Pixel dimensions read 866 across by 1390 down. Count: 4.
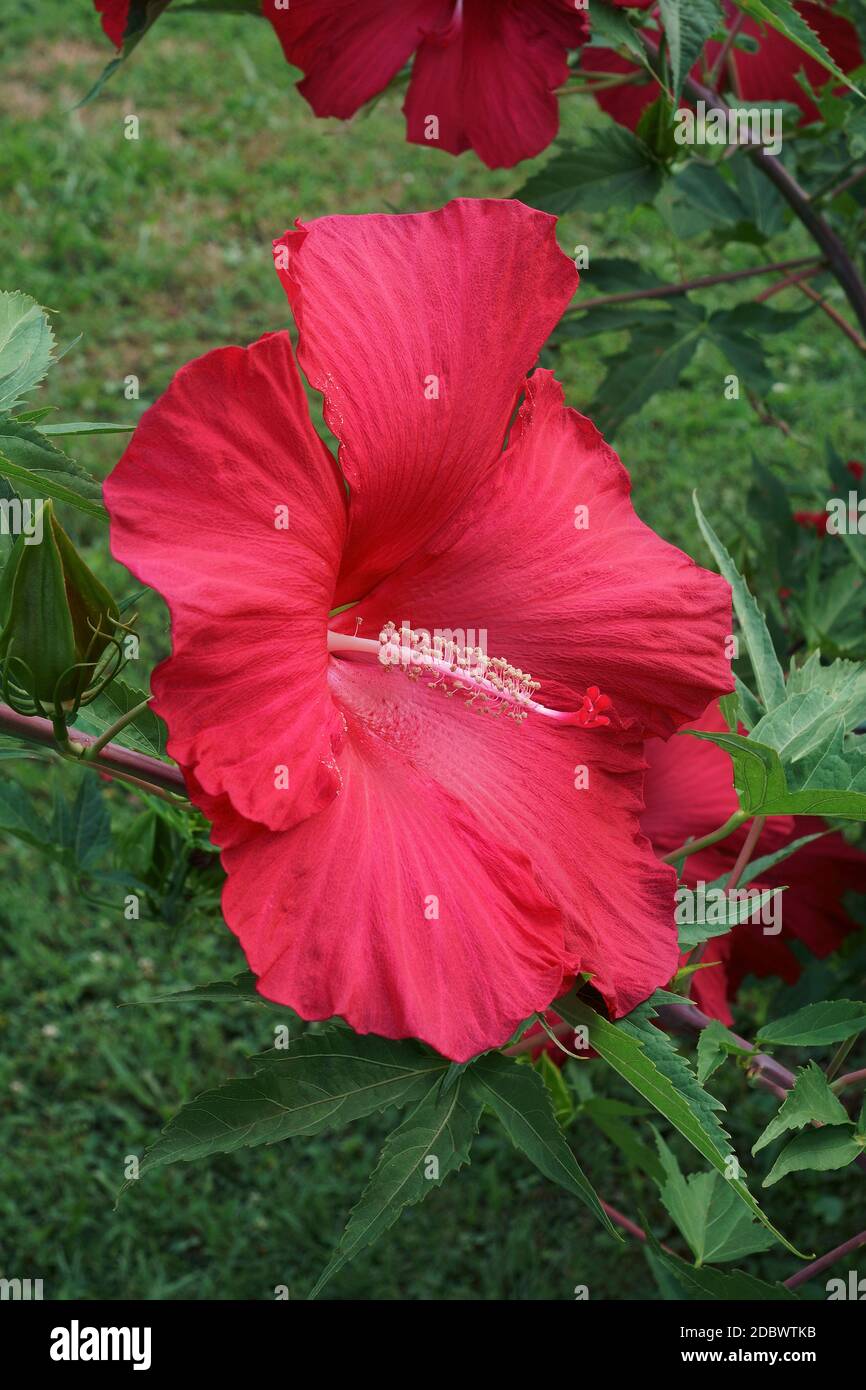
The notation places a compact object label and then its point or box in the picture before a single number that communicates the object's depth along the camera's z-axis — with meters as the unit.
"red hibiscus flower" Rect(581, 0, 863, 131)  0.77
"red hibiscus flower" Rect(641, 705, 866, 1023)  0.66
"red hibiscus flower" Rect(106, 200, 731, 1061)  0.49
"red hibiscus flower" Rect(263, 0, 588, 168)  0.63
